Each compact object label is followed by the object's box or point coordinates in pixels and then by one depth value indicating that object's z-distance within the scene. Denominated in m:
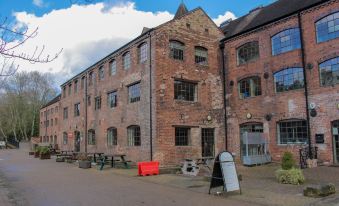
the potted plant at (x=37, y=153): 32.50
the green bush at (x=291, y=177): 12.46
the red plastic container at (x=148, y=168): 16.31
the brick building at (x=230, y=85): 17.78
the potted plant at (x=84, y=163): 20.62
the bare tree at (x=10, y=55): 4.50
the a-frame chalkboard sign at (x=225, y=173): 10.72
